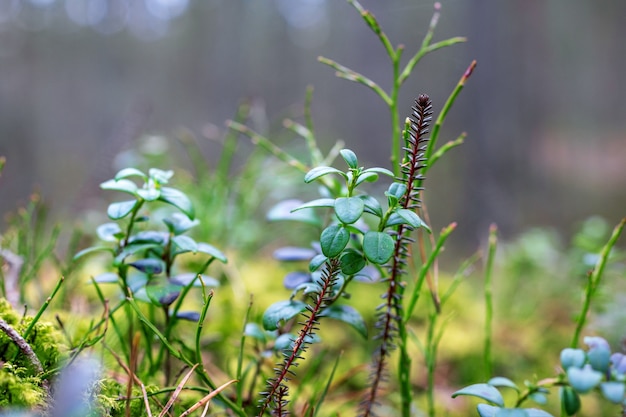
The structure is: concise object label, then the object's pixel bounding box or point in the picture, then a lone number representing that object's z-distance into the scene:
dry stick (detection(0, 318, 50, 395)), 0.45
